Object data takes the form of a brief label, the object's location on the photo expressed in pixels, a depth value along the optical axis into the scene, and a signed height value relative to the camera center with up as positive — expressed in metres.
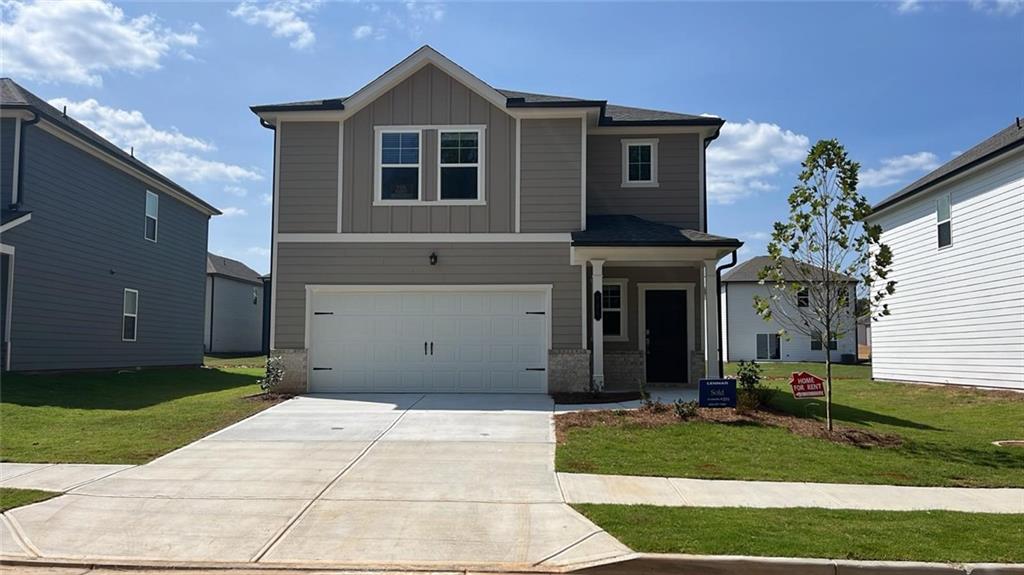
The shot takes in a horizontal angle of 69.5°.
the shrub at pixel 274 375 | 15.43 -0.78
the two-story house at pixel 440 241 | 15.65 +2.07
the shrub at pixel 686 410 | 11.82 -1.13
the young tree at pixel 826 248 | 11.25 +1.45
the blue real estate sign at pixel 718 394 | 12.12 -0.88
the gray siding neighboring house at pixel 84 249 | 16.62 +2.31
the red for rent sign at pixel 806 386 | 11.58 -0.71
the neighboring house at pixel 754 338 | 38.97 +0.13
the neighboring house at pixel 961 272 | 16.56 +1.78
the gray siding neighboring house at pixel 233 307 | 37.03 +1.61
